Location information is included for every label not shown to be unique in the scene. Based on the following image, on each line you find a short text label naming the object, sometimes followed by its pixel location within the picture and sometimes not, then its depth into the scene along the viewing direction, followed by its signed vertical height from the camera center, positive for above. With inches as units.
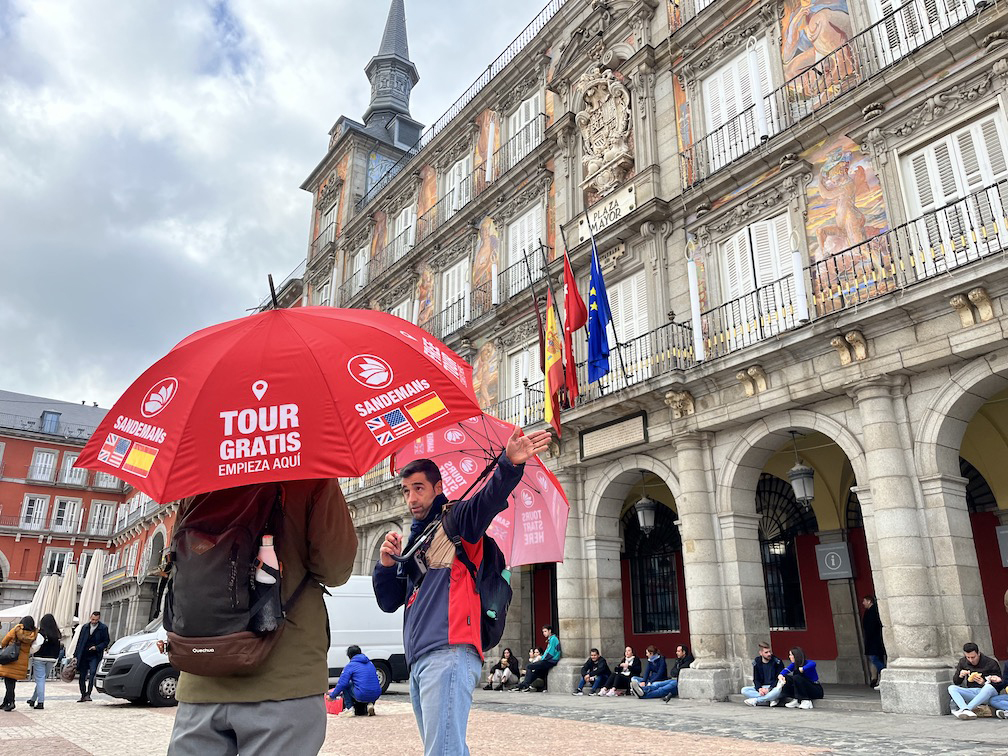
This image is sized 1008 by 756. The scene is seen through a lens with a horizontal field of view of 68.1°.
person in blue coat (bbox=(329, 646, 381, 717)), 400.5 -35.6
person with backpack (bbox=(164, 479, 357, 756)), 88.4 -1.3
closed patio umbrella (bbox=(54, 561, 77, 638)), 1003.3 +26.5
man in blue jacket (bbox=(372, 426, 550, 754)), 124.5 +2.0
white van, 469.1 -21.6
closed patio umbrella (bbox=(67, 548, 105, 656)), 1046.6 +50.1
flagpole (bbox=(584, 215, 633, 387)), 569.3 +197.8
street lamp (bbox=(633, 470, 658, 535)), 556.7 +71.8
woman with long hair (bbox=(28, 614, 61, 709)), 473.1 -18.9
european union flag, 544.2 +200.3
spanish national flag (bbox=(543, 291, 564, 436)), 545.0 +178.0
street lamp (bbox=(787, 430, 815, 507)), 453.4 +75.0
